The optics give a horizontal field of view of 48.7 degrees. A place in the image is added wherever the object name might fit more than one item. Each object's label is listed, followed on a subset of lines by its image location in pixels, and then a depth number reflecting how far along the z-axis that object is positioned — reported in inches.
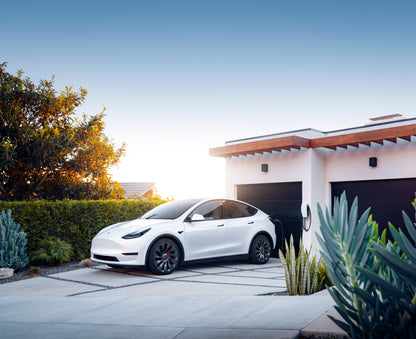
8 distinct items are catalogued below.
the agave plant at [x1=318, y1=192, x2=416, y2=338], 111.1
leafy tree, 518.3
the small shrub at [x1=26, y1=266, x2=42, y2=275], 410.9
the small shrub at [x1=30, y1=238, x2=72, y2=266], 452.8
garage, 441.4
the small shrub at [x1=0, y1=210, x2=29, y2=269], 420.2
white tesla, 374.3
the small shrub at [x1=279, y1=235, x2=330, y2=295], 247.6
